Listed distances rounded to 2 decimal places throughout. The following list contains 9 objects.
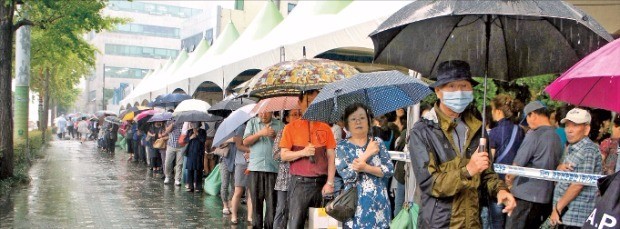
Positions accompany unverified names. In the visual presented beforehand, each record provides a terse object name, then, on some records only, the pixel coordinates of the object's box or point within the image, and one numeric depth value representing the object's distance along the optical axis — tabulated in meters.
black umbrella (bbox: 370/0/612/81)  4.74
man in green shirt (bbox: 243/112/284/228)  8.34
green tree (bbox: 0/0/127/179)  14.87
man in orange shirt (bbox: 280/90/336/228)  6.63
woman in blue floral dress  5.28
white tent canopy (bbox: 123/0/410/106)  9.39
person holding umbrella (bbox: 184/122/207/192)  13.60
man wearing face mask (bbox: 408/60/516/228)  3.89
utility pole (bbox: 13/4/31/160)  17.64
